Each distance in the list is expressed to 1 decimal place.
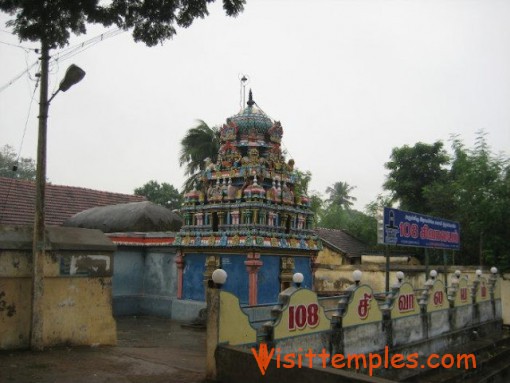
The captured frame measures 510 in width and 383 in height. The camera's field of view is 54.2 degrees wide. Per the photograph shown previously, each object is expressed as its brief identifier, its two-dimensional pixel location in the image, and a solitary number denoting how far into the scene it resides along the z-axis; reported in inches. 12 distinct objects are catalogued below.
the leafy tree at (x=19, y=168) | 1739.7
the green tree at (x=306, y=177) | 1206.7
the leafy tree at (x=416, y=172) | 1042.1
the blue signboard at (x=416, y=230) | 494.9
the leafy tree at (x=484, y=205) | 720.9
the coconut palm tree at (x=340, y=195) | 2139.5
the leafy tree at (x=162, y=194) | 1585.9
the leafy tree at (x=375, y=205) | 1108.5
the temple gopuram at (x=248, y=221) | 555.5
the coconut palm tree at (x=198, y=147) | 981.2
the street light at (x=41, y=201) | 325.4
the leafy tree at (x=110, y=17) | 276.5
